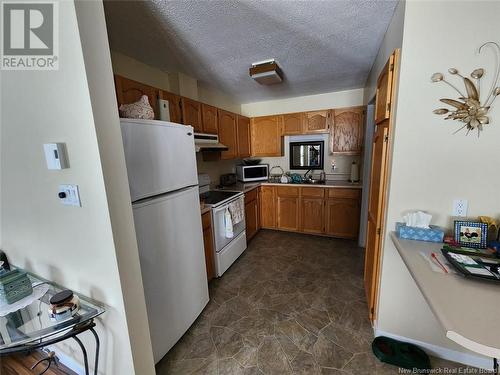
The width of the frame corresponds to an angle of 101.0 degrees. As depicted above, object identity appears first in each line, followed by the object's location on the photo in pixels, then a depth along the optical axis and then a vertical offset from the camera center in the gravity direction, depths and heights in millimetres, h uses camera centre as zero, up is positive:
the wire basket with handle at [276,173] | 4032 -388
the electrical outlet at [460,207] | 1295 -380
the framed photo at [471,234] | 1195 -512
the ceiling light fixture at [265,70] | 2244 +919
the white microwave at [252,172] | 3713 -327
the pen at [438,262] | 1007 -590
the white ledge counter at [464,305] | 663 -601
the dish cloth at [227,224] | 2496 -826
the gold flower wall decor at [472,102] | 1155 +253
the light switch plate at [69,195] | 993 -163
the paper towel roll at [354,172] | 3346 -349
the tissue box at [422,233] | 1298 -545
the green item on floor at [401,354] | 1362 -1415
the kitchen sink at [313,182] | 3428 -509
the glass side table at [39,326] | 920 -785
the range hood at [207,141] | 2307 +180
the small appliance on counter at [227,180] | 3504 -413
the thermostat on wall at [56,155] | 953 +34
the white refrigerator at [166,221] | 1286 -454
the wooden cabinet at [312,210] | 3186 -948
